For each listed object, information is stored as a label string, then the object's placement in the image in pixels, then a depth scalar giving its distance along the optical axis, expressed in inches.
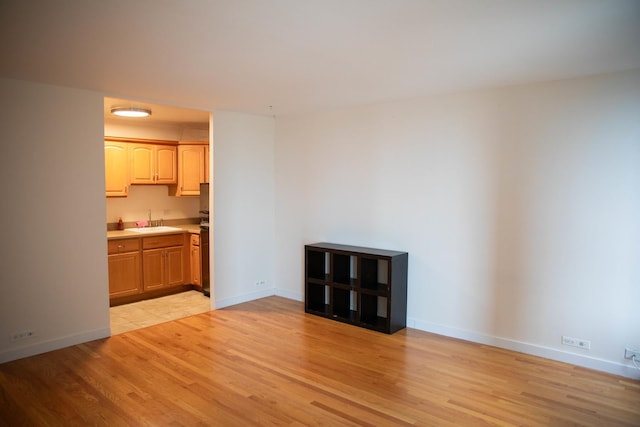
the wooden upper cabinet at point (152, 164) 236.8
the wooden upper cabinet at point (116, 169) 227.8
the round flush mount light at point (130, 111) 204.4
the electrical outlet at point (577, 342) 144.8
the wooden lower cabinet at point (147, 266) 217.9
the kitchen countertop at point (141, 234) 218.4
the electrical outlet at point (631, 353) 135.6
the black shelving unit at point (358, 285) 178.9
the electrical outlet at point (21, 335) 149.2
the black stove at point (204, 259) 240.4
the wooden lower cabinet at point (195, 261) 243.6
